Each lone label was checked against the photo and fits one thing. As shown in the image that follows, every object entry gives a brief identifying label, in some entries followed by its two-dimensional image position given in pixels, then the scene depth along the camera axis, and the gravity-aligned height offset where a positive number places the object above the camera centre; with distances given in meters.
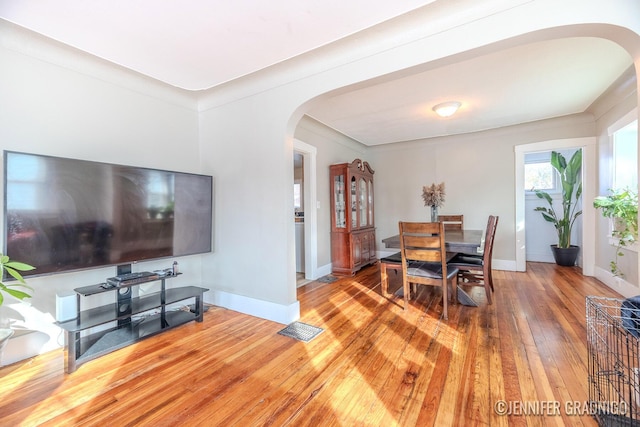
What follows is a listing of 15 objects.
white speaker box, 2.06 -0.70
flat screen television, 1.89 +0.00
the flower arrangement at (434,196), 3.74 +0.18
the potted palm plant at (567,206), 4.84 +0.01
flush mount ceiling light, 3.46 +1.27
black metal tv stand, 2.00 -0.96
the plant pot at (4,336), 1.81 -0.81
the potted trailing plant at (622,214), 2.91 -0.08
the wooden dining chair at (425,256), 2.72 -0.49
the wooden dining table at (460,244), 2.81 -0.38
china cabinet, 4.65 -0.21
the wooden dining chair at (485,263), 3.04 -0.65
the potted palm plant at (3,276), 1.62 -0.38
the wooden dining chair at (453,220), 4.64 -0.20
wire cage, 1.20 -0.96
